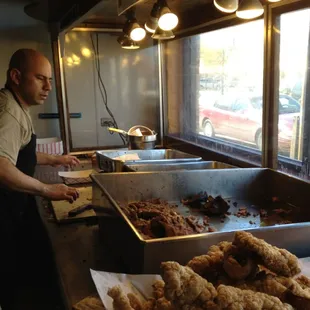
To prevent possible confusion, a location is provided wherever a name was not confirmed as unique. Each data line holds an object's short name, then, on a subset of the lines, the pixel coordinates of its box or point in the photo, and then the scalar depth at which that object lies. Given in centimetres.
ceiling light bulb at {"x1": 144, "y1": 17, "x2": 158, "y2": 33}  176
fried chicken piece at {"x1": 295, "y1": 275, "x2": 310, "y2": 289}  73
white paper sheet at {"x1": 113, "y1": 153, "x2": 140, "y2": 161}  215
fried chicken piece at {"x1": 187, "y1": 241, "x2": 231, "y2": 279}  75
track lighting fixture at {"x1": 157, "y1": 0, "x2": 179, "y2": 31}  154
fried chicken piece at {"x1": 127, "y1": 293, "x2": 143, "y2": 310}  72
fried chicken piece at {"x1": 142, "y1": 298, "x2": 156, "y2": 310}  71
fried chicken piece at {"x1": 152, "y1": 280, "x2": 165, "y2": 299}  71
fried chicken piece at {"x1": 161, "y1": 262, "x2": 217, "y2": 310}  60
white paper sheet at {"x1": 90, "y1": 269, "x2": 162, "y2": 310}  82
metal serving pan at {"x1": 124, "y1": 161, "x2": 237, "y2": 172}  186
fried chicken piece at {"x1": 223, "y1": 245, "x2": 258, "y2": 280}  71
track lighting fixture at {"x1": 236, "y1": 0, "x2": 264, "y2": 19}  125
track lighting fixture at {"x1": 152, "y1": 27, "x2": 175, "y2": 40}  183
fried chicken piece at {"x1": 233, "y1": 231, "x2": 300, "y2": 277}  70
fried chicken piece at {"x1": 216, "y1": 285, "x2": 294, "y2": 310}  60
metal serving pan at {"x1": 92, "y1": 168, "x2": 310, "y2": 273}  87
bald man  135
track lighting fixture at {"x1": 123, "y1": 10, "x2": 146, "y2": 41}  191
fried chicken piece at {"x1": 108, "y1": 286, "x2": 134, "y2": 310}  68
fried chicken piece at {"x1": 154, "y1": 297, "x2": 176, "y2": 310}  64
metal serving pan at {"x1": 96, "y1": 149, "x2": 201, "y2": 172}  194
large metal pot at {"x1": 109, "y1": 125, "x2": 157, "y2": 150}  237
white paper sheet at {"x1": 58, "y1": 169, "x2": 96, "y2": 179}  206
